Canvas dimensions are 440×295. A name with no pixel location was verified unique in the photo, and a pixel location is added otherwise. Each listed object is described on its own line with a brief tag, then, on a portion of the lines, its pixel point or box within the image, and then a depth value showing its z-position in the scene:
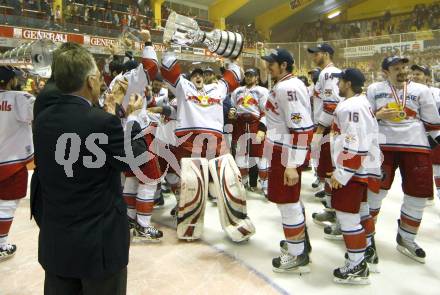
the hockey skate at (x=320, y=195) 4.89
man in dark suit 1.46
